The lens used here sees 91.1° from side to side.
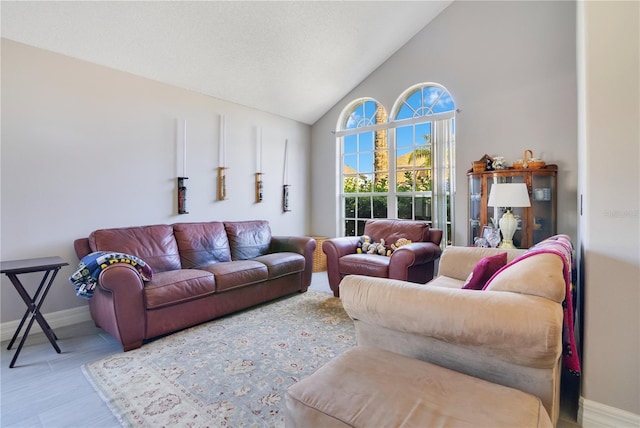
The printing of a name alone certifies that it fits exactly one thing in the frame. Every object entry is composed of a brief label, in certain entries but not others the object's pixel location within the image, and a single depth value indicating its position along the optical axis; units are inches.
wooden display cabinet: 134.4
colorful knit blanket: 94.7
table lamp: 120.6
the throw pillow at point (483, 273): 67.9
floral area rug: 66.6
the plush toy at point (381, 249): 153.3
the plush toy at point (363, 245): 158.1
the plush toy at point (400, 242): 151.0
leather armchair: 127.5
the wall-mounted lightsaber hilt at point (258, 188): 188.4
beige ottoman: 37.1
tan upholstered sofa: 42.8
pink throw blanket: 57.6
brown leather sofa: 95.2
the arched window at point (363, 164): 199.8
